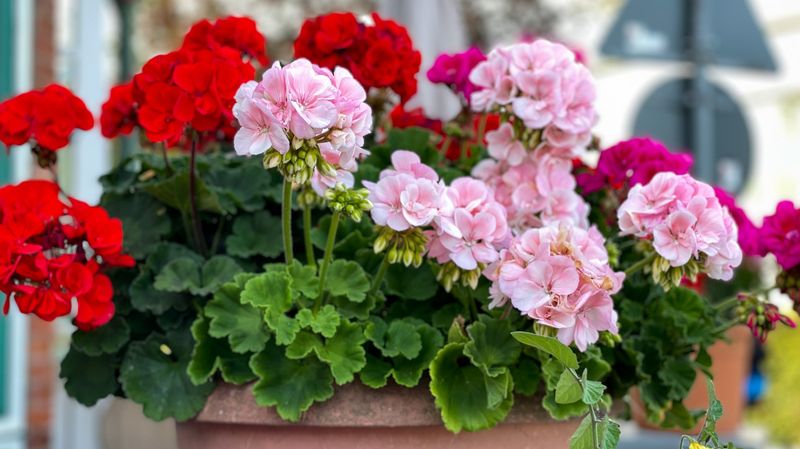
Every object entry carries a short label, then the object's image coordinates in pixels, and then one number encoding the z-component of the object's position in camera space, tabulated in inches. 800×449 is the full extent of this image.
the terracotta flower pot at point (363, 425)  57.5
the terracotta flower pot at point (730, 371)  129.6
